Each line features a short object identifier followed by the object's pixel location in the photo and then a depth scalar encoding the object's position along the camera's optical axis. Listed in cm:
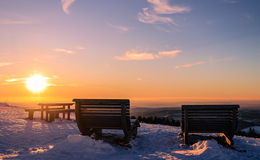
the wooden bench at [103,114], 752
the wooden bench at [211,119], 768
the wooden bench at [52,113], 1353
